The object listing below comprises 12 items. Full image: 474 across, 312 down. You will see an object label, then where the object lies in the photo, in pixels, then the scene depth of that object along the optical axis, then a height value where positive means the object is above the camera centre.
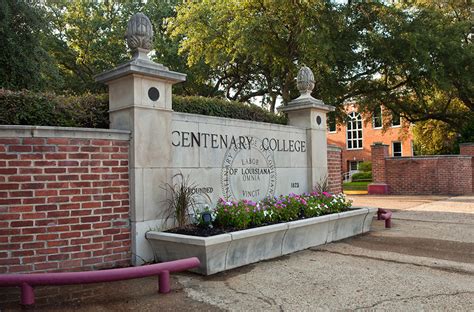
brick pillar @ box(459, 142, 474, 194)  19.10 +0.96
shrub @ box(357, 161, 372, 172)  33.62 +0.40
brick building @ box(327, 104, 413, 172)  36.39 +2.91
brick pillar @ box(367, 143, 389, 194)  19.56 +0.17
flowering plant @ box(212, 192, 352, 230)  5.72 -0.56
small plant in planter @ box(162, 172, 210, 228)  5.64 -0.36
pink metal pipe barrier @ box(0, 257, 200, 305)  3.88 -0.97
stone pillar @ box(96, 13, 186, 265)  5.36 +0.74
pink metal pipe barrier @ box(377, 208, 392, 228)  8.70 -0.99
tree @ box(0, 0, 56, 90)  11.29 +3.76
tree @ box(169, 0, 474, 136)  13.66 +4.56
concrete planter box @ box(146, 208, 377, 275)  4.86 -0.92
